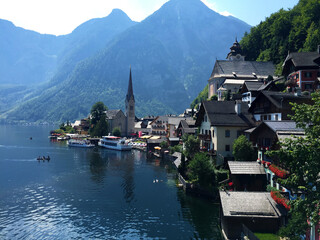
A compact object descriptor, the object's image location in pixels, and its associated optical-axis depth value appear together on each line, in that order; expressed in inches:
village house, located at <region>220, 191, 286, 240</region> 1217.4
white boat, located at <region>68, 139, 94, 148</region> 5386.8
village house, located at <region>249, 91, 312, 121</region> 1895.9
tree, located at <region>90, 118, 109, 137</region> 6426.7
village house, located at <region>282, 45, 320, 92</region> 2797.7
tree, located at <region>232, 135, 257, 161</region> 1881.2
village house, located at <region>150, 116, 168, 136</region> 5615.2
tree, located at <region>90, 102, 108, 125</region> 6936.0
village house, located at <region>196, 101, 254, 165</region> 2219.5
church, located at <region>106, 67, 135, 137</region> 7062.0
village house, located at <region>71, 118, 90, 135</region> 7519.2
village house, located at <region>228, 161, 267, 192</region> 1627.7
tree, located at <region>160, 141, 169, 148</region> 4143.7
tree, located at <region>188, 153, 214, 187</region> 1916.8
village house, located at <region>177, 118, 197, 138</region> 3275.6
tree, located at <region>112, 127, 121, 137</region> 6382.9
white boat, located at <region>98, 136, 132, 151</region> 4906.5
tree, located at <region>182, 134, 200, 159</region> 2472.9
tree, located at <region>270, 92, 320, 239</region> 691.4
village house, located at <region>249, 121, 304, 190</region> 1429.6
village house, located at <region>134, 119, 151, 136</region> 6677.2
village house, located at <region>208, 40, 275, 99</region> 4653.1
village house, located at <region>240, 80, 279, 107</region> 2615.7
